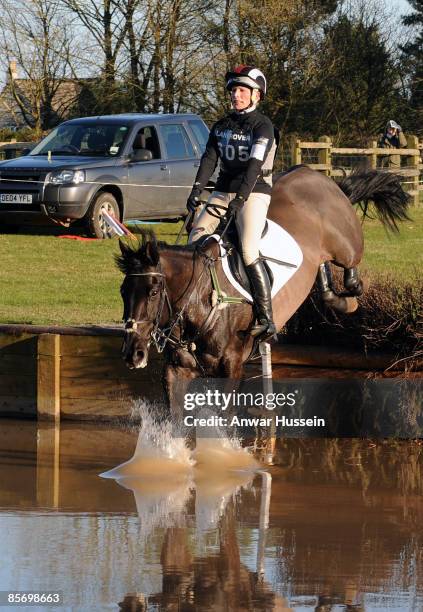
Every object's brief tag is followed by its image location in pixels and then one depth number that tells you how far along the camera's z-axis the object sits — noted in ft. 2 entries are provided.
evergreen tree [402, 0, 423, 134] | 157.69
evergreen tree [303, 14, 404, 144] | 148.46
